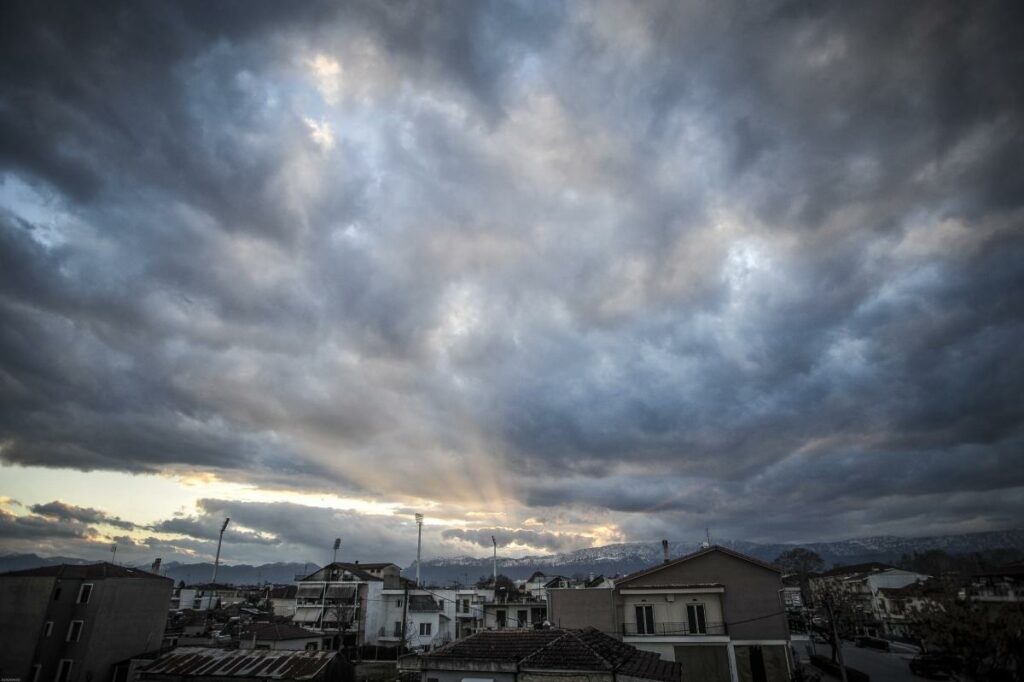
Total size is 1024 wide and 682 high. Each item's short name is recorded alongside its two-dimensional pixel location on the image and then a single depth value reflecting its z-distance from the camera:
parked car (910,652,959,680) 42.66
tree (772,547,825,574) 146.12
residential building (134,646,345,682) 33.16
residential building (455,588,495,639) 74.19
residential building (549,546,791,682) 38.69
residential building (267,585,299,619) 78.25
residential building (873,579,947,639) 76.31
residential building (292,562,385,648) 67.06
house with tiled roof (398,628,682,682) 21.41
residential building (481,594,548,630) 68.25
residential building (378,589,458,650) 66.94
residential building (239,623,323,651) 48.60
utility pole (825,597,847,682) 28.68
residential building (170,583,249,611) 90.81
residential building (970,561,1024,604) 52.62
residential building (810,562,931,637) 86.75
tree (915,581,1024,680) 30.86
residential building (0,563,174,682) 40.06
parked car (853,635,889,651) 65.50
